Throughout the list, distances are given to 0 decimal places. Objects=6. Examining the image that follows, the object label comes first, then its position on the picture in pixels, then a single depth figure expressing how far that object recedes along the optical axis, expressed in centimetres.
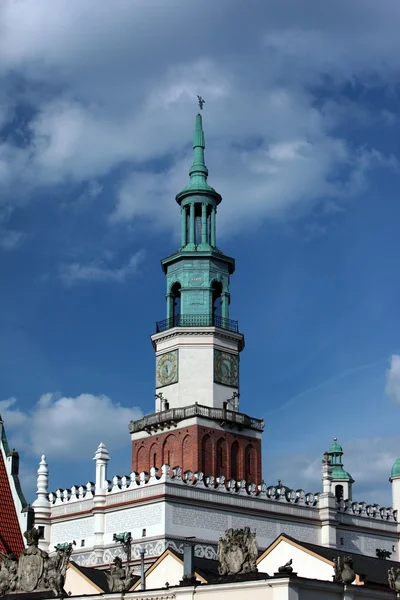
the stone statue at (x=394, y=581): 4031
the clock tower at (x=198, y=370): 7988
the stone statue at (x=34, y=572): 4228
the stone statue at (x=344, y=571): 3794
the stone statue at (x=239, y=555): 3841
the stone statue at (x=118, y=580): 4119
